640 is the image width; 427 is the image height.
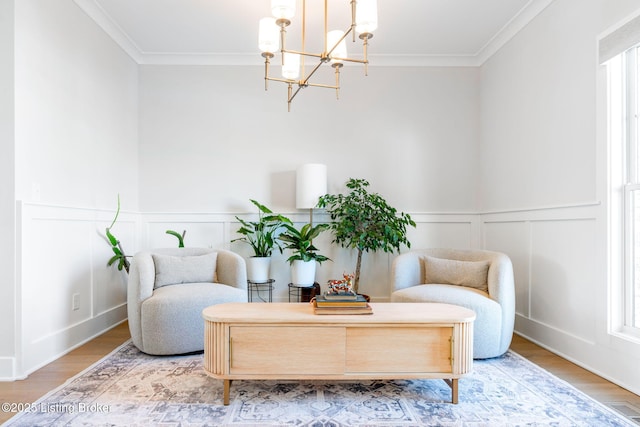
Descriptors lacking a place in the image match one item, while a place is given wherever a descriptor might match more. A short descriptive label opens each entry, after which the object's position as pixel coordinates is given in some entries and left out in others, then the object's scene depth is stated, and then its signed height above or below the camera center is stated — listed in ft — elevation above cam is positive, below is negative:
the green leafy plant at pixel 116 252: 11.26 -1.10
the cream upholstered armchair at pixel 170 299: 8.98 -2.01
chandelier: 6.85 +3.56
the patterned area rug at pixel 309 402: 6.24 -3.29
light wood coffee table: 6.67 -2.28
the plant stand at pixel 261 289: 13.60 -2.65
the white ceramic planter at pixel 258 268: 12.93 -1.79
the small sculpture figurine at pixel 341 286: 7.62 -1.41
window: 7.79 +0.76
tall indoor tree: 12.50 -0.26
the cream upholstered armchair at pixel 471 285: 8.93 -1.86
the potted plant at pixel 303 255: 12.62 -1.33
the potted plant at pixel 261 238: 12.97 -0.83
